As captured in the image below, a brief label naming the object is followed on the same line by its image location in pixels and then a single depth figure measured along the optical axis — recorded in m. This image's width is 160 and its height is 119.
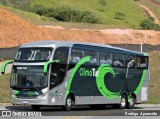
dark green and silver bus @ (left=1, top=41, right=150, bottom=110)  24.11
